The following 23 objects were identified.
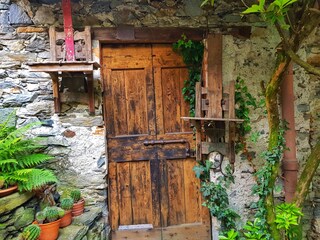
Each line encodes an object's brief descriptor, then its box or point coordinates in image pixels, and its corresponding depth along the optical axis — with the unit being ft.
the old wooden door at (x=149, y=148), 7.50
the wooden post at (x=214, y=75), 6.77
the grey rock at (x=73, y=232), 5.61
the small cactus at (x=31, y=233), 4.85
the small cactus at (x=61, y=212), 5.59
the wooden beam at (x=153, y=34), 7.04
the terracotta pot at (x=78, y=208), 6.52
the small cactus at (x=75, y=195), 6.63
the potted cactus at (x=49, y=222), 5.40
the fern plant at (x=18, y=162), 5.45
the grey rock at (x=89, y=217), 6.30
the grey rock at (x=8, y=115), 6.41
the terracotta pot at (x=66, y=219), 6.00
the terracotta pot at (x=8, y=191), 5.33
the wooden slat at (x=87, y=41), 6.79
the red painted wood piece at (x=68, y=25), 6.70
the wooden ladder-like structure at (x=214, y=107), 6.78
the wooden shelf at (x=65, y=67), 5.85
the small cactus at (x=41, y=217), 5.46
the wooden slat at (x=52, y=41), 6.68
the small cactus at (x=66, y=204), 6.06
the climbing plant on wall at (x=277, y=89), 5.11
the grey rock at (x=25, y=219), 5.40
